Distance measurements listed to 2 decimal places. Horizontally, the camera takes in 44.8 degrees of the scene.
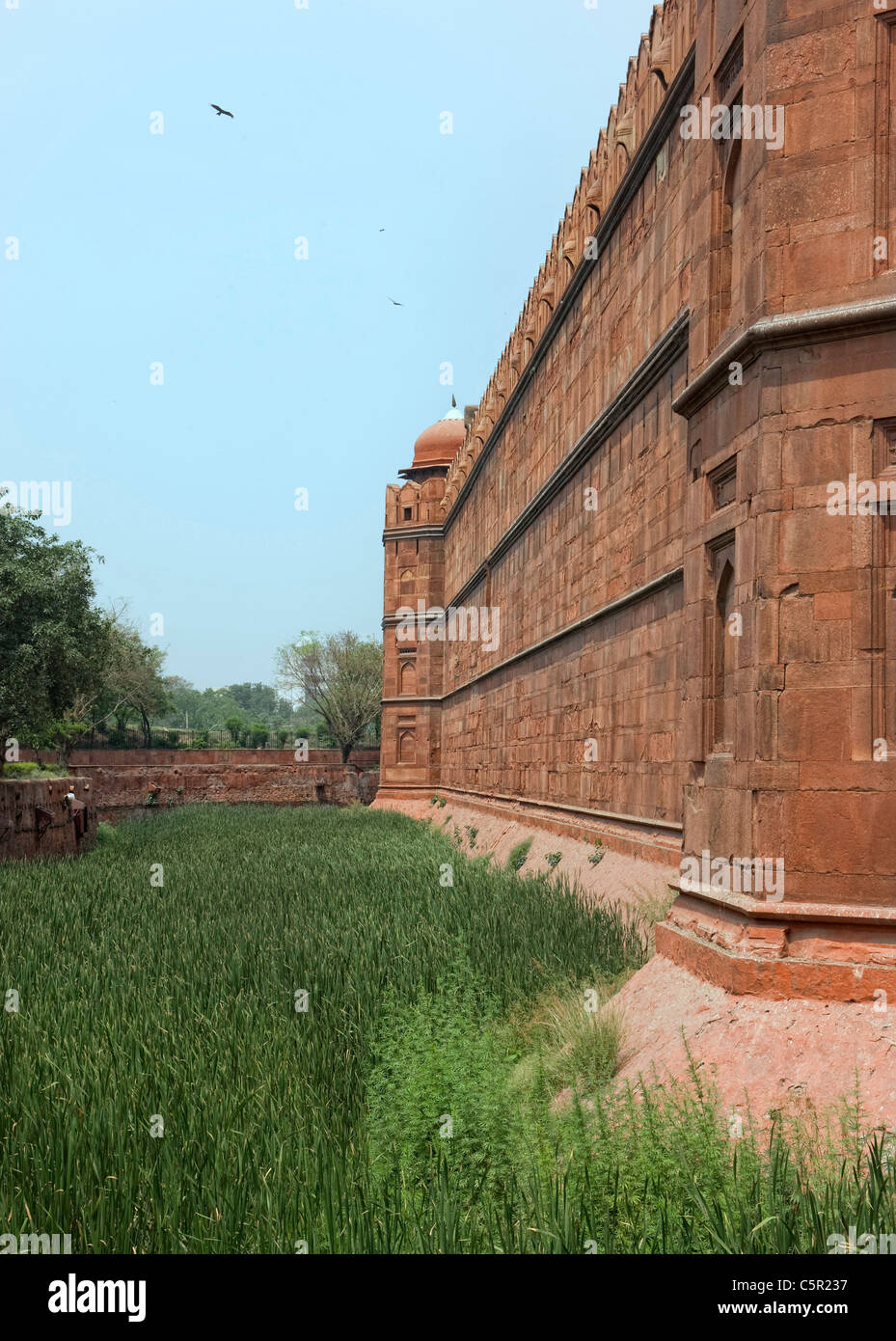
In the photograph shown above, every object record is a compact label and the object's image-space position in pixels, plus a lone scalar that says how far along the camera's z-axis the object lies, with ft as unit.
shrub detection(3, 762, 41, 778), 91.80
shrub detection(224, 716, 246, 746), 193.06
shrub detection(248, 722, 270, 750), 195.98
